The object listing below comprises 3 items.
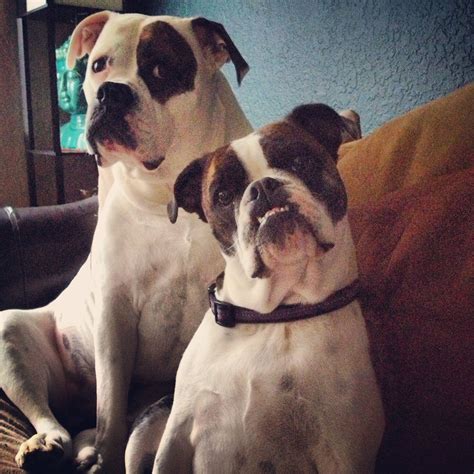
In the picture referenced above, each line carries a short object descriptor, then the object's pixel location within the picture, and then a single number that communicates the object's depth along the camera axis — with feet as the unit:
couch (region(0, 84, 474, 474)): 2.32
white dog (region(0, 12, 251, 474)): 2.71
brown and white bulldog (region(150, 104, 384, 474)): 2.19
